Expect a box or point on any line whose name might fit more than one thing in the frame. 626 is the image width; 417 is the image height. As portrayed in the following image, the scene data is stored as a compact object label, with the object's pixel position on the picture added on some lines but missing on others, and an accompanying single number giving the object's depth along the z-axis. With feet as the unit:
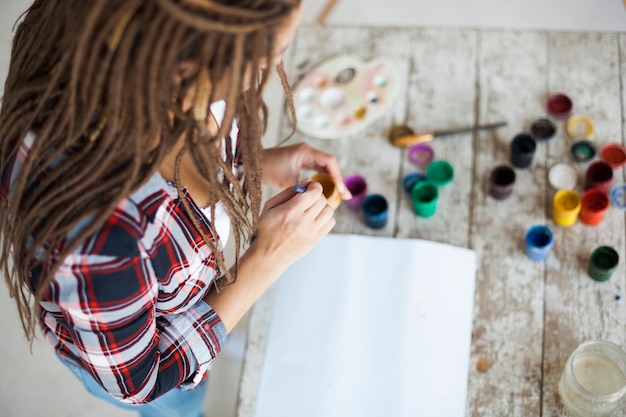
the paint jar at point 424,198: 4.34
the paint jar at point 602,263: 3.98
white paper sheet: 3.87
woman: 2.25
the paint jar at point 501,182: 4.34
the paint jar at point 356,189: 4.51
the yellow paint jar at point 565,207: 4.20
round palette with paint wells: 4.85
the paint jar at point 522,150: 4.42
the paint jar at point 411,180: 4.57
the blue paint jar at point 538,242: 4.10
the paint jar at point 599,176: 4.32
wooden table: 3.91
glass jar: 3.57
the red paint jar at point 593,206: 4.19
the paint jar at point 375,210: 4.36
